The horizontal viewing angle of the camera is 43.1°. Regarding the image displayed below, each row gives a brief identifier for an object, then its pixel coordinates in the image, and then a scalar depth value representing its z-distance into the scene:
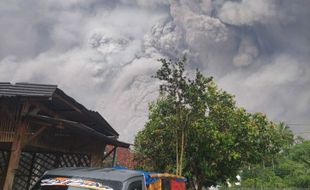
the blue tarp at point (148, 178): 6.72
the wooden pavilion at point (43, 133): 11.16
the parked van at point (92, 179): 5.75
